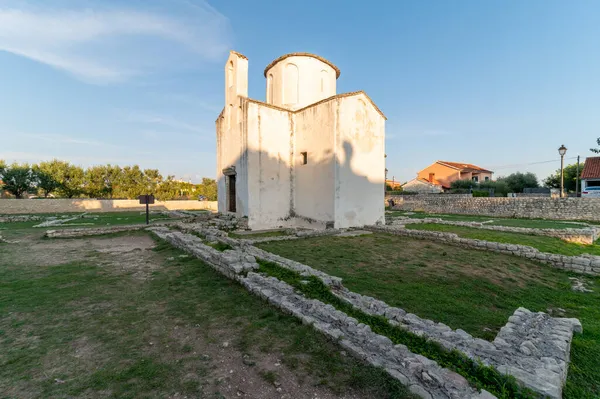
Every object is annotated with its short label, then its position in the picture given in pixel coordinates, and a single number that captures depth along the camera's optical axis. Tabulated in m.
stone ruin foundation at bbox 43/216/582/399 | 2.24
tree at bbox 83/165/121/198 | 33.20
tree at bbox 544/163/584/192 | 34.50
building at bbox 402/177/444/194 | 38.53
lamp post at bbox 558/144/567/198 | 15.87
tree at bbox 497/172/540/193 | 34.78
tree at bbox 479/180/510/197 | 33.76
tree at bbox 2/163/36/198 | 26.79
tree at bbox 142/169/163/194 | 38.66
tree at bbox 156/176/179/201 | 39.97
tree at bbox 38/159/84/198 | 30.09
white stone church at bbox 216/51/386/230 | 12.91
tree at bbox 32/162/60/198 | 28.67
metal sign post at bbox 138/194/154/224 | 14.02
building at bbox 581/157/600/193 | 25.50
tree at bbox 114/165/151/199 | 36.00
